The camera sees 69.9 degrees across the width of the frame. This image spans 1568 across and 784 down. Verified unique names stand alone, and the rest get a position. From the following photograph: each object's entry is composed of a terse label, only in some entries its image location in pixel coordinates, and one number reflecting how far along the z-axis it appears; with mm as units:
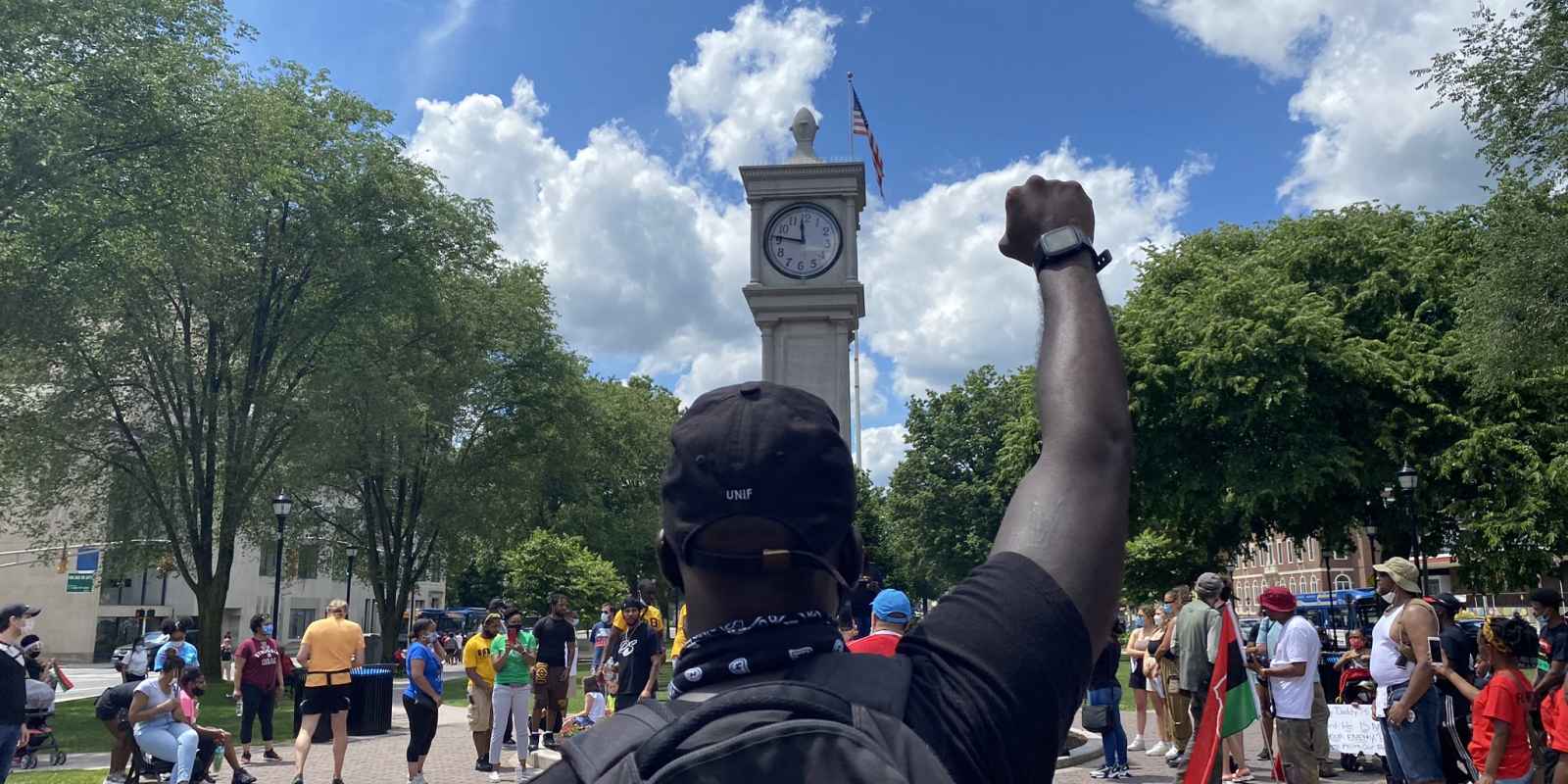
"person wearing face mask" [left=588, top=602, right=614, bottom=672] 16375
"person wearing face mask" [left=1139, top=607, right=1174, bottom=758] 13898
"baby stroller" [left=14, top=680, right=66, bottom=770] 14359
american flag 21703
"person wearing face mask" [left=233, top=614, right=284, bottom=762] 15625
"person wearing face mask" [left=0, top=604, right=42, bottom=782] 9109
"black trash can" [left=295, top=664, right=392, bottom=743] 18703
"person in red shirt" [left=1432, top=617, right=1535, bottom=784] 7297
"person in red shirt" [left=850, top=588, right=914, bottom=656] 8203
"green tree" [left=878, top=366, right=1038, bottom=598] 52988
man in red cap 9602
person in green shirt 13008
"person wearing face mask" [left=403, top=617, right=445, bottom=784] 11555
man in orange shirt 12031
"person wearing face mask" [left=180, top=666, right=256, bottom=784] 11539
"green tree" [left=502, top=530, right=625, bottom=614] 41906
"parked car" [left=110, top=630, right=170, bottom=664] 16241
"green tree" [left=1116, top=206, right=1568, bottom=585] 25969
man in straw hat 8102
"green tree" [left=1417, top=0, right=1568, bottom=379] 19328
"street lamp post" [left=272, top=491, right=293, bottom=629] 25625
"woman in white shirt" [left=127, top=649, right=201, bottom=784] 10805
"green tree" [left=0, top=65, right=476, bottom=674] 27531
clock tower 13430
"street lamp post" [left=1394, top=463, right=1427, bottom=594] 22266
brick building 81938
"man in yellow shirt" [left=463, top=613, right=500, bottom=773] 13102
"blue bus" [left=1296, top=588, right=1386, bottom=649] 29447
